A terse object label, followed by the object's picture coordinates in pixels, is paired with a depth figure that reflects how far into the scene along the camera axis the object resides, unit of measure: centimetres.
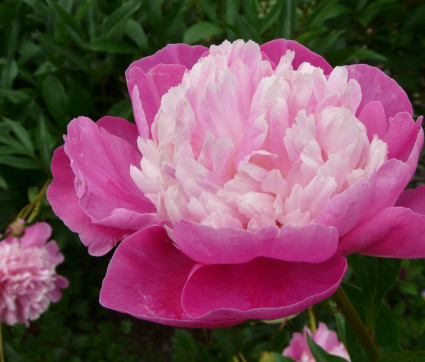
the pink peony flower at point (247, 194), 39
